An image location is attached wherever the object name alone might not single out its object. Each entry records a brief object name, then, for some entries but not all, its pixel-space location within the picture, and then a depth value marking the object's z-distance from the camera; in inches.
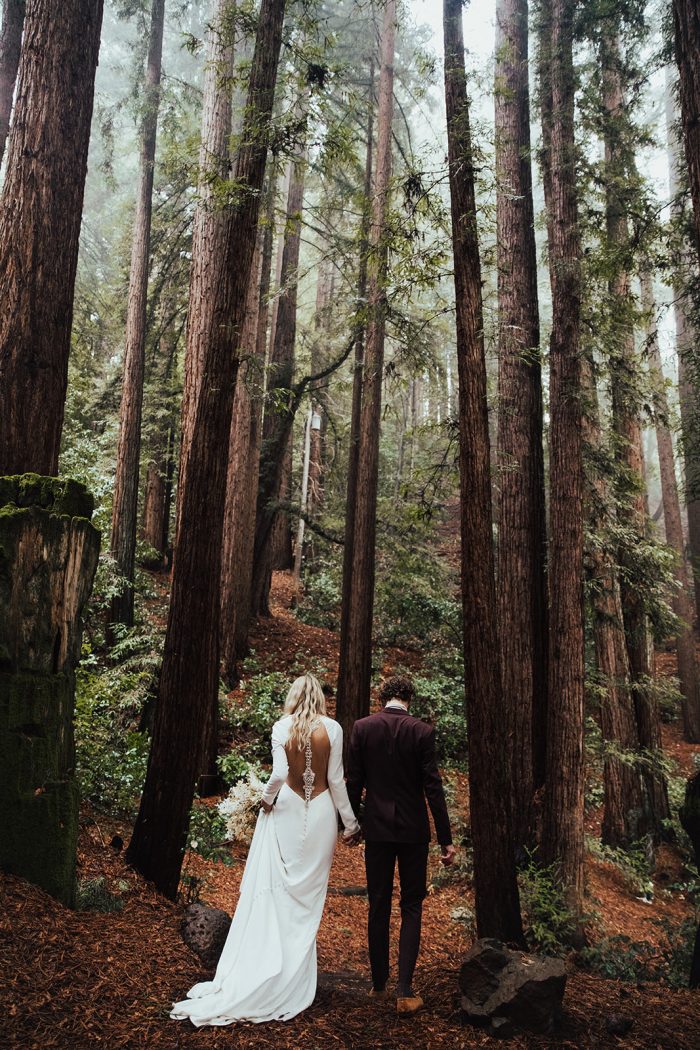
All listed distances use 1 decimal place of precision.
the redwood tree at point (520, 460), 348.5
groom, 185.0
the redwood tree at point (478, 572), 216.8
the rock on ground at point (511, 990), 162.6
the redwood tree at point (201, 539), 214.7
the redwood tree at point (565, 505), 310.7
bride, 171.2
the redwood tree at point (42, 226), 204.8
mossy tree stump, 163.6
